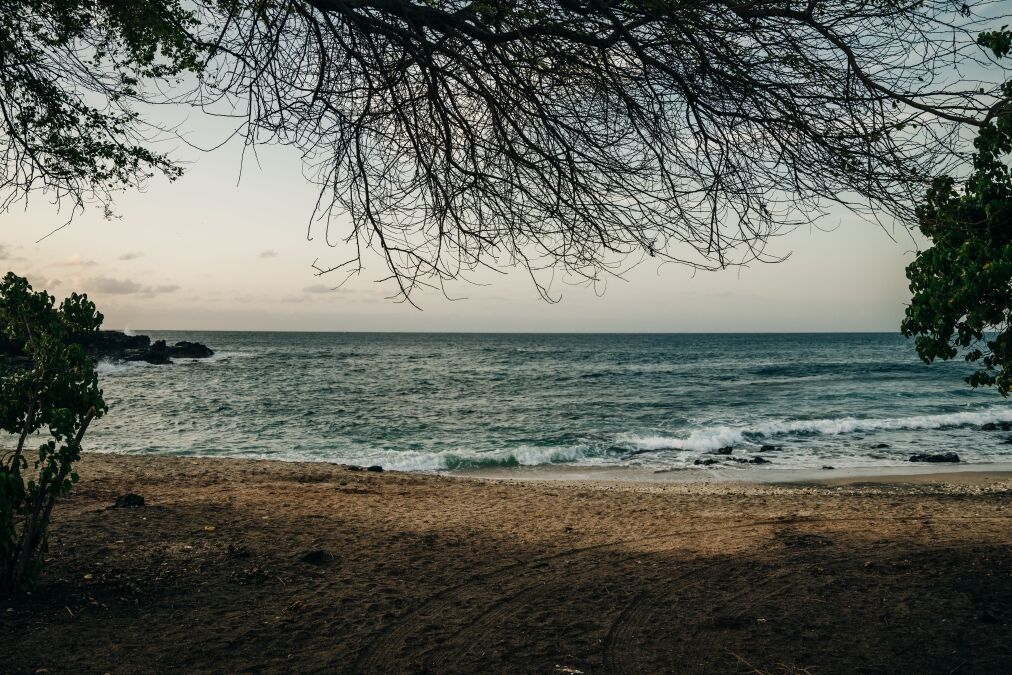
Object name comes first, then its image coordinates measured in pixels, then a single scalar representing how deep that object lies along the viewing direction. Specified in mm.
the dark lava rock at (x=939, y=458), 16359
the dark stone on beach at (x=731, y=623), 4809
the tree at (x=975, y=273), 4836
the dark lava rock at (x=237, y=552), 6008
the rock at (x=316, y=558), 6043
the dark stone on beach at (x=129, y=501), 7547
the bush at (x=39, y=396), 4387
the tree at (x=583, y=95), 3494
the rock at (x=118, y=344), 51000
